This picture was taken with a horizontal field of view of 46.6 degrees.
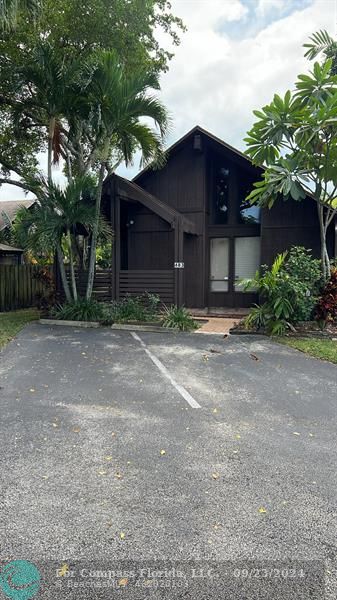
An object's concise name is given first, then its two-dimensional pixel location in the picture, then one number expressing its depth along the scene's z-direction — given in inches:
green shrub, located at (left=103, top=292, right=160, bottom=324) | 403.5
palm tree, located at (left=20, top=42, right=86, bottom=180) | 372.8
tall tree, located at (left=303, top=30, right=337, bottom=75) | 391.2
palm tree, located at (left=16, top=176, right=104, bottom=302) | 389.1
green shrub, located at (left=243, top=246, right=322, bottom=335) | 349.1
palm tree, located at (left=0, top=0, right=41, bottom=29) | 287.9
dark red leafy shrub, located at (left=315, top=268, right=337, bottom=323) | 346.9
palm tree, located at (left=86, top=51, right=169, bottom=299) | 369.4
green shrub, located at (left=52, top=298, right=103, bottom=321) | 408.5
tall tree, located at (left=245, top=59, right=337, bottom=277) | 337.1
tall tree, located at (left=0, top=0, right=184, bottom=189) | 420.8
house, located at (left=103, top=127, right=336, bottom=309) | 474.0
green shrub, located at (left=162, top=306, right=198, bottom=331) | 380.5
